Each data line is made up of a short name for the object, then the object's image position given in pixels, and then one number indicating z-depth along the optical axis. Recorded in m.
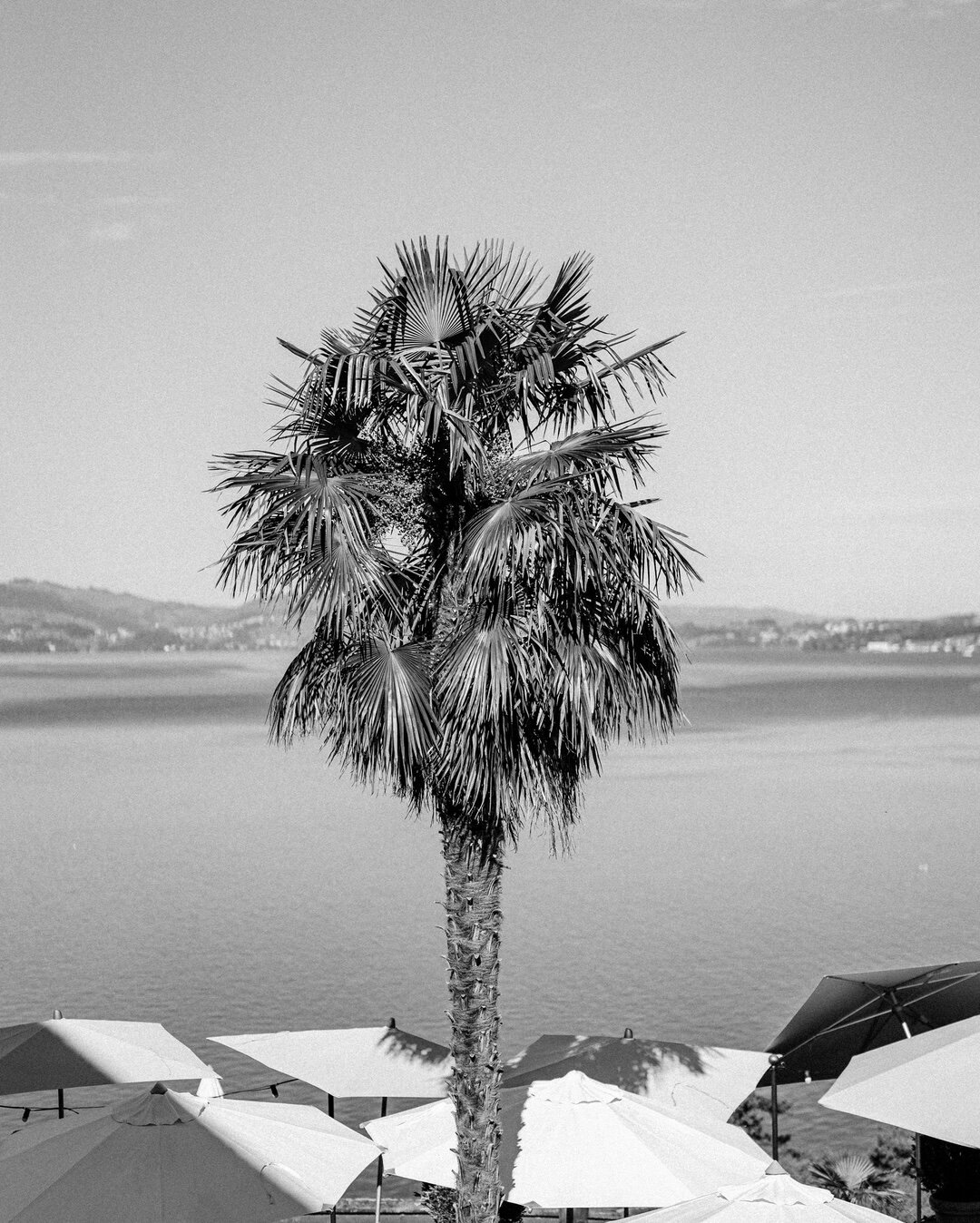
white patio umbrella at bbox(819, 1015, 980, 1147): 8.66
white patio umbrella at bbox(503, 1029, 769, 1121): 11.29
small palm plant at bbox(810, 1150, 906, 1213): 13.07
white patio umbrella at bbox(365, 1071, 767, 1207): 9.30
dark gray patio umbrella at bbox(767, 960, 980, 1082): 12.01
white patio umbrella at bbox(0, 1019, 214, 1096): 11.80
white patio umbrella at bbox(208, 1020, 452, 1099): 11.89
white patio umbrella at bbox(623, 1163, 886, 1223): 7.53
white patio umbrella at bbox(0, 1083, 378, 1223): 7.80
